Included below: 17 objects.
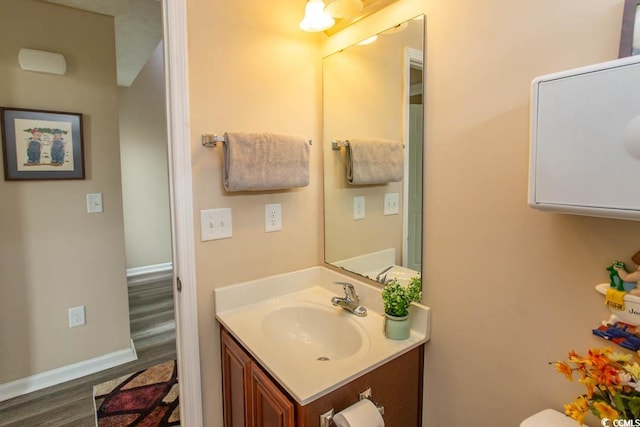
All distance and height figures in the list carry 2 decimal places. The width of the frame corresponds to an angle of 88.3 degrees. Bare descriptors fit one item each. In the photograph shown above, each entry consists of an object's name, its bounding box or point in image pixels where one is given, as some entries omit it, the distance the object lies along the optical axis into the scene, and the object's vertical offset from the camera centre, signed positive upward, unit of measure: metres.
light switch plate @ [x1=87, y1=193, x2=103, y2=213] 2.25 -0.10
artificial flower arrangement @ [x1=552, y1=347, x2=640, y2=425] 0.65 -0.41
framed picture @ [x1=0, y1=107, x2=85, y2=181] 1.97 +0.28
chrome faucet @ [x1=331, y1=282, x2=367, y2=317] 1.36 -0.49
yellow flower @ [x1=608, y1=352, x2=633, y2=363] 0.68 -0.36
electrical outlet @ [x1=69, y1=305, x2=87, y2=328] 2.25 -0.88
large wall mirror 1.22 +0.18
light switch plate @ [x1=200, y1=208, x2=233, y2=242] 1.34 -0.15
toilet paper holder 0.94 -0.66
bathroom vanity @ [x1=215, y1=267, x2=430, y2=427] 0.97 -0.57
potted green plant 1.15 -0.43
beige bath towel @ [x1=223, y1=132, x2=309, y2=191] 1.29 +0.10
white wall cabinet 0.62 +0.09
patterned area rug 1.86 -1.28
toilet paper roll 0.90 -0.64
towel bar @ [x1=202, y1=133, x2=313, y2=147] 1.29 +0.19
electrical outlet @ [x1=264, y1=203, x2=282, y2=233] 1.50 -0.14
